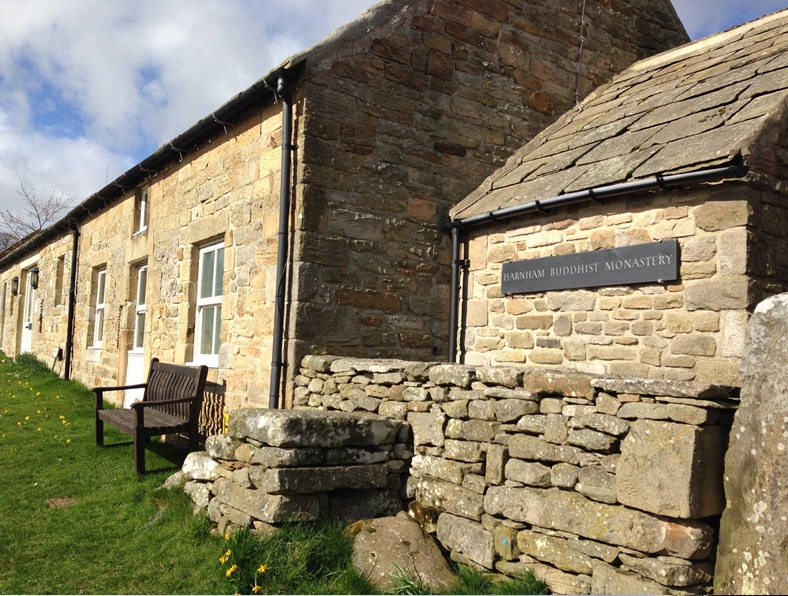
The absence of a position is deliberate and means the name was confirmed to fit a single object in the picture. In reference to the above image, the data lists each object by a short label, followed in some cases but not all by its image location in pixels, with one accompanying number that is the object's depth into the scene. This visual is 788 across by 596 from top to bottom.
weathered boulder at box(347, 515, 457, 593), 4.20
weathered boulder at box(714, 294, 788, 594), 2.97
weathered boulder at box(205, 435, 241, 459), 5.07
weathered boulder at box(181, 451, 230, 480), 5.24
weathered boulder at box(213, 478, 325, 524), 4.51
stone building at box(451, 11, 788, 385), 4.88
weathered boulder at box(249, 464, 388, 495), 4.57
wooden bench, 6.49
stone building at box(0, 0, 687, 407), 6.49
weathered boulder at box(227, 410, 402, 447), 4.70
